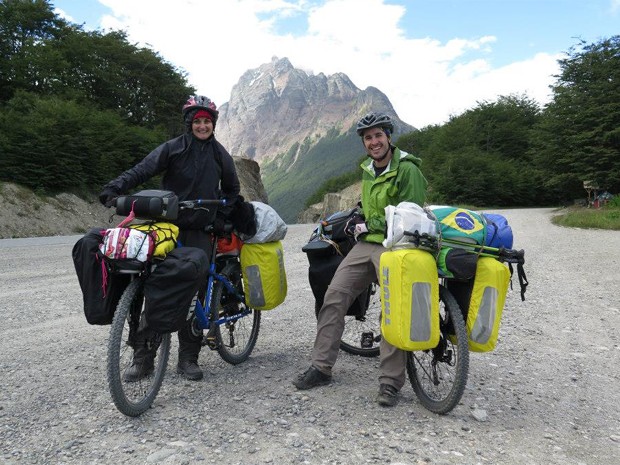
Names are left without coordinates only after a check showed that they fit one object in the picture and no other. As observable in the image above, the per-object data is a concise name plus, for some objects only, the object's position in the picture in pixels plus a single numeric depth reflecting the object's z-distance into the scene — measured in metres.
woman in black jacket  3.88
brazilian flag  3.23
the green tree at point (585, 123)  26.39
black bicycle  3.21
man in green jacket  3.64
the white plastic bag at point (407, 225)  3.14
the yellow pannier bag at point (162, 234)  3.19
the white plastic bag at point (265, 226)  4.29
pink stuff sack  3.06
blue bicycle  3.11
